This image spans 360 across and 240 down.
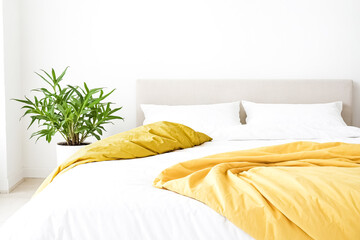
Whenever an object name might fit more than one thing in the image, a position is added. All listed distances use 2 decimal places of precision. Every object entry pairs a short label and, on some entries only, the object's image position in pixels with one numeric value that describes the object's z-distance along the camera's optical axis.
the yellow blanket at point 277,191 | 1.42
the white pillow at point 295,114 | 3.38
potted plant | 3.35
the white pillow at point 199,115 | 3.43
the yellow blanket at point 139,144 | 2.26
